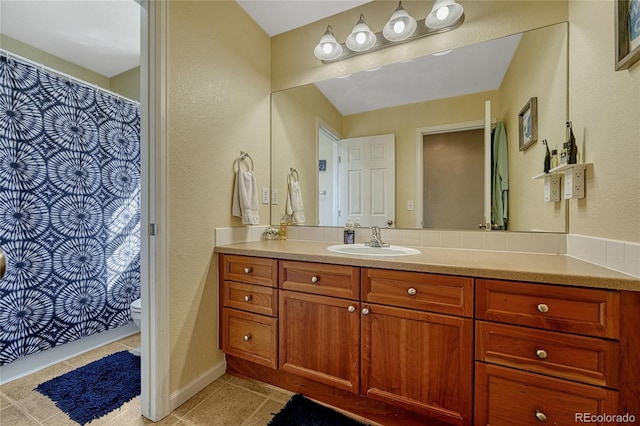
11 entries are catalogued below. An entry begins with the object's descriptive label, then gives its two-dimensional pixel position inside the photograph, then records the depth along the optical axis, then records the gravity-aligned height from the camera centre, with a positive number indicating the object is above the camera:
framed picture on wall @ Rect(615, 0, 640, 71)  0.83 +0.60
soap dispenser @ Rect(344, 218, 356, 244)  1.73 -0.16
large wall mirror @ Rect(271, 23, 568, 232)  1.38 +0.50
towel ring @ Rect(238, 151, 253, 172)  1.81 +0.39
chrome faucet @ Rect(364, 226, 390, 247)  1.57 -0.17
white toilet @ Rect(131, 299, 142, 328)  1.85 -0.71
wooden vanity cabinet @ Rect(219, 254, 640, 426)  0.84 -0.52
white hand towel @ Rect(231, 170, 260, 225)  1.72 +0.08
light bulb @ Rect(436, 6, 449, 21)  1.48 +1.13
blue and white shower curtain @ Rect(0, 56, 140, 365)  1.64 +0.02
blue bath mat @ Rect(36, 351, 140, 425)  1.34 -1.01
